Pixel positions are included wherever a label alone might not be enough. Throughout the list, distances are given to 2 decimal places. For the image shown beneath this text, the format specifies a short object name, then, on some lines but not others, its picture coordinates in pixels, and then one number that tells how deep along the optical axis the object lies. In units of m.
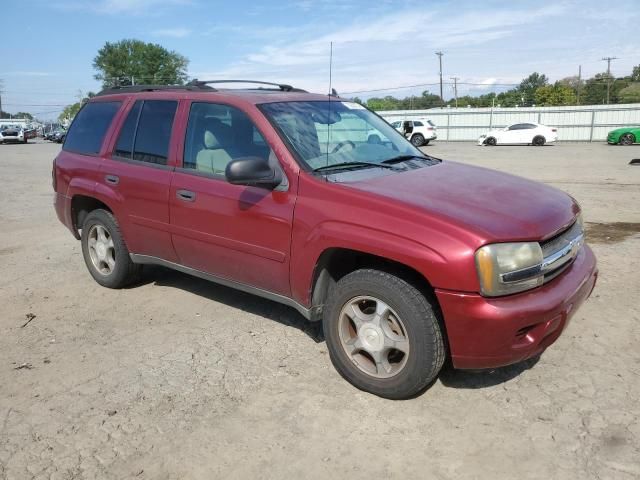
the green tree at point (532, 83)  96.00
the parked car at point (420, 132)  31.71
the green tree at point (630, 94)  59.34
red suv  2.85
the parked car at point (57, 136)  45.09
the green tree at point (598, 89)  77.81
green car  28.22
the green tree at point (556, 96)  76.25
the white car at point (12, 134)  41.91
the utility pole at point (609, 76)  76.56
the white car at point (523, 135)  29.98
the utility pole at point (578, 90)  75.69
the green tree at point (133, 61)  84.75
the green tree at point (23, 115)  148.38
